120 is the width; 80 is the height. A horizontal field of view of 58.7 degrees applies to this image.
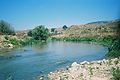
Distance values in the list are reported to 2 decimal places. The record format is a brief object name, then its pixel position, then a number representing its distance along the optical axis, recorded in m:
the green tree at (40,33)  29.57
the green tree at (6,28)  33.42
